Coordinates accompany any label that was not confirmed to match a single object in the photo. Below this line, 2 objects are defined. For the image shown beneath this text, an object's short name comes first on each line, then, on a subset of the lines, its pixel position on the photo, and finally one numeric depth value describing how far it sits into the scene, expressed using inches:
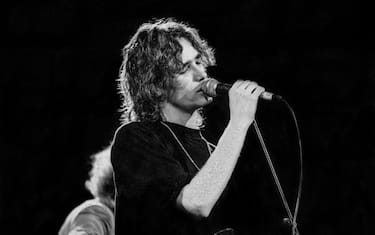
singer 159.1
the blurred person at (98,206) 209.7
